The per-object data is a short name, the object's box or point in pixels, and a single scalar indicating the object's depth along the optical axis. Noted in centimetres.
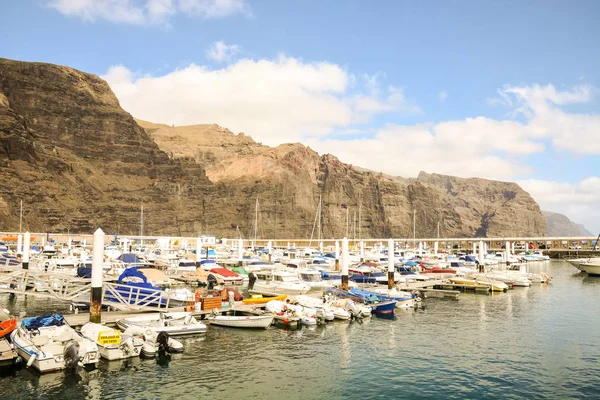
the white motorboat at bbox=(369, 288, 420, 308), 4457
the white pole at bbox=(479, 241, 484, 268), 7250
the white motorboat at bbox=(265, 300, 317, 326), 3594
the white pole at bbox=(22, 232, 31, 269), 5238
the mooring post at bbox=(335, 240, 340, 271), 7765
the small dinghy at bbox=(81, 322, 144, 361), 2531
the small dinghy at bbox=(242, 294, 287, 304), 4039
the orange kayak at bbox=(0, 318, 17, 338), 2608
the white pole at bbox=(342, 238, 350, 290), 4784
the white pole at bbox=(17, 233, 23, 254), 8028
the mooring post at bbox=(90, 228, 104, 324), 2903
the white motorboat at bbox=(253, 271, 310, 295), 4947
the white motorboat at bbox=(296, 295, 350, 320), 3775
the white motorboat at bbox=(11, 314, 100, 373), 2303
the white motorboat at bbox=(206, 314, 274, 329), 3400
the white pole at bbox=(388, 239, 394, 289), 5031
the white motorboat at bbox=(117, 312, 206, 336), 3019
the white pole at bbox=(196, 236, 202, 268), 6669
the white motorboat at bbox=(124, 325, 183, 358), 2622
